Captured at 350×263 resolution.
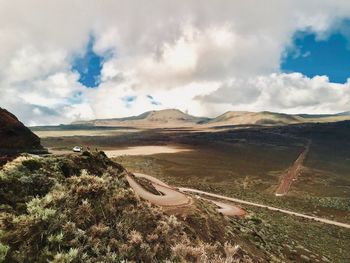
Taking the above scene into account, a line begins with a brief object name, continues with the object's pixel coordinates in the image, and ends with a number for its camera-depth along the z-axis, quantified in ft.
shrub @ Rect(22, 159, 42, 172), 51.21
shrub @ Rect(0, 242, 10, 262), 31.45
